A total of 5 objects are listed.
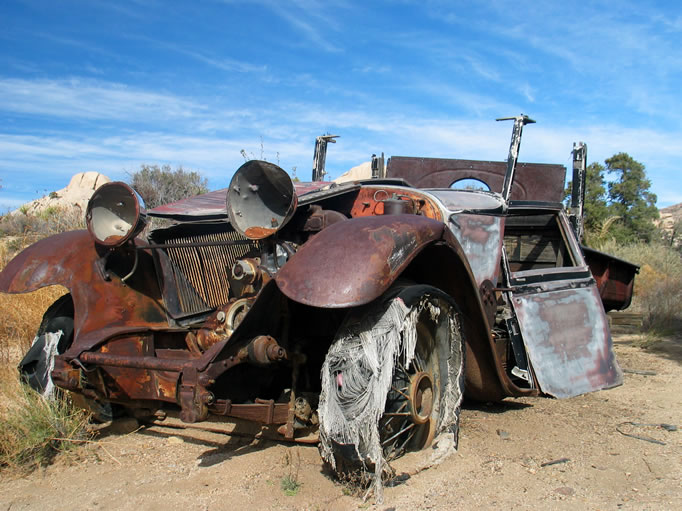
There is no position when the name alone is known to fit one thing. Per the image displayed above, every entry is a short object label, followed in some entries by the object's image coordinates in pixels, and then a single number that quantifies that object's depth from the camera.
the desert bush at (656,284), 8.55
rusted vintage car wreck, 2.60
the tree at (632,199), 16.55
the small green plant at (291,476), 2.68
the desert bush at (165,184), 13.98
